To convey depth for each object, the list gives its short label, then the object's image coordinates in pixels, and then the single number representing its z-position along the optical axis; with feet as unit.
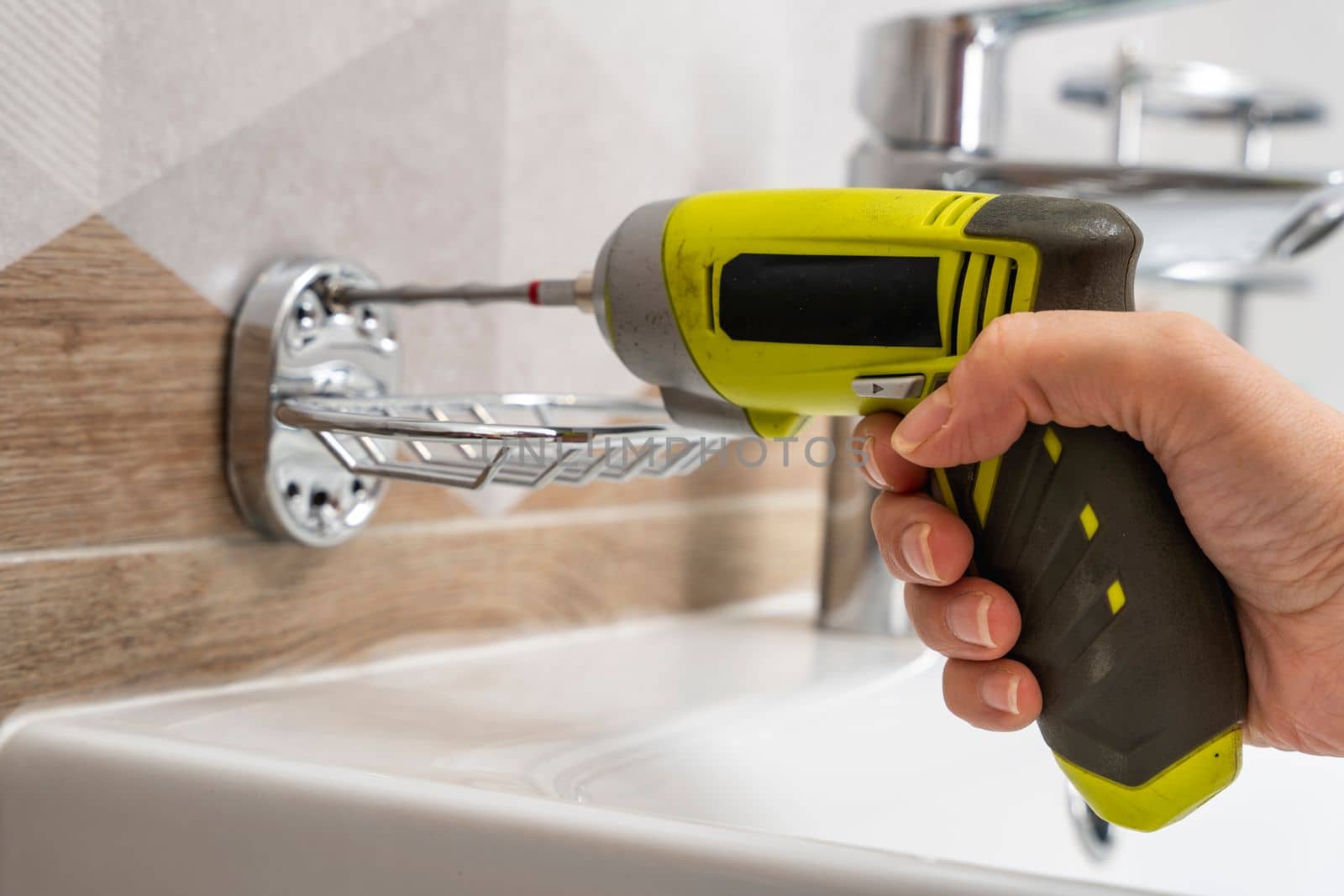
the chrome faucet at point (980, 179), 2.12
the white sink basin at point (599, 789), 1.10
